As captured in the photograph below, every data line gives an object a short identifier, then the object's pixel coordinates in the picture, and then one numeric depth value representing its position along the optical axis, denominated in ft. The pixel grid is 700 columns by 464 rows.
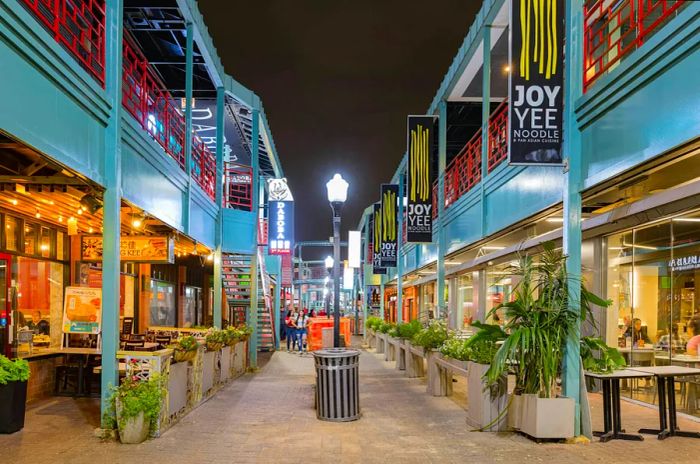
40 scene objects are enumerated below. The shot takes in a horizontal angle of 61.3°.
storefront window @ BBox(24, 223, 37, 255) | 36.83
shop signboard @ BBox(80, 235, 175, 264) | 35.42
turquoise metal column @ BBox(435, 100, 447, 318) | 56.08
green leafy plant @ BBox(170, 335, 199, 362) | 30.30
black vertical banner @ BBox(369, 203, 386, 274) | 89.53
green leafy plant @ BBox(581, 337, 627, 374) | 24.97
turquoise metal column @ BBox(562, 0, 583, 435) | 25.41
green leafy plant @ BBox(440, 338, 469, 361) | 31.40
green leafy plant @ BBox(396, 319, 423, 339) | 49.01
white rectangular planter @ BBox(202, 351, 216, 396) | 36.32
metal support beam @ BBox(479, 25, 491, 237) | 43.66
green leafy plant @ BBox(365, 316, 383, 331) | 76.12
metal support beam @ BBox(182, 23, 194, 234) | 40.78
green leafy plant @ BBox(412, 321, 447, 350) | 40.04
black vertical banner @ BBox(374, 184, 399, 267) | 82.74
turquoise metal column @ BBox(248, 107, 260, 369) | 55.93
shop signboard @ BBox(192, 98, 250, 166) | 62.59
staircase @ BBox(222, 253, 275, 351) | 60.75
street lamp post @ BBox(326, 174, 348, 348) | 35.78
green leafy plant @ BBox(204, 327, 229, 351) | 38.19
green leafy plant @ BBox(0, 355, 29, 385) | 26.07
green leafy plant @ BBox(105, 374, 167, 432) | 24.93
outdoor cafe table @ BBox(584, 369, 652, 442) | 24.17
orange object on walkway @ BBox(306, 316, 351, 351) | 82.39
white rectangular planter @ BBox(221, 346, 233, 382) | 42.60
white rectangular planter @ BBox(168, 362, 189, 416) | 28.73
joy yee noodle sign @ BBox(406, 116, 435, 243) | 54.85
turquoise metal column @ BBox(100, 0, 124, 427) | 26.16
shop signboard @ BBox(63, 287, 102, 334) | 37.17
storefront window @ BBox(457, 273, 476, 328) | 63.26
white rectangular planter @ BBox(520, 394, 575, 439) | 24.53
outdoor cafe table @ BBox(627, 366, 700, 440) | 24.30
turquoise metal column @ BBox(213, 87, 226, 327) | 49.96
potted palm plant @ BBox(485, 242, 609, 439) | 24.62
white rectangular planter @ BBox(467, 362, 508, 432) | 26.62
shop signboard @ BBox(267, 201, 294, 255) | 84.33
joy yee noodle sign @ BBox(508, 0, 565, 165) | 27.22
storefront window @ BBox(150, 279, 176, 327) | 61.24
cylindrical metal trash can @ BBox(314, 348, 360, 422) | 30.04
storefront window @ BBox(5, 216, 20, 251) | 34.68
